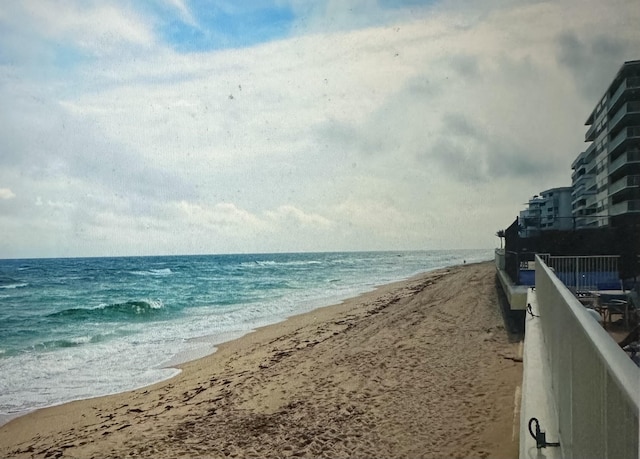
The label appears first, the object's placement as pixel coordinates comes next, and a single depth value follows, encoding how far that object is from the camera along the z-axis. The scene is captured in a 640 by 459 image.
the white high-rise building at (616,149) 41.41
